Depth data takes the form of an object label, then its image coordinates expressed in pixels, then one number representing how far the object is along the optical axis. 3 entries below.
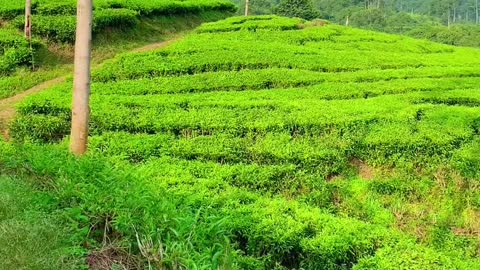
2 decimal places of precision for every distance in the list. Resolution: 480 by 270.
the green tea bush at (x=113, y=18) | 15.96
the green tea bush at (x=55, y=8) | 15.96
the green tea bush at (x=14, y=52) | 13.15
